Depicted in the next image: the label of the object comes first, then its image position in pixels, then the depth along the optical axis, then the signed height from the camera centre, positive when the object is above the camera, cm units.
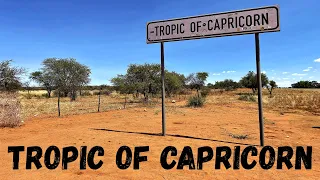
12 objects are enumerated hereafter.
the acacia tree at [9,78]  2084 +185
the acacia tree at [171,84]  3141 +172
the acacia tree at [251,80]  4943 +346
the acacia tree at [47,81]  3553 +269
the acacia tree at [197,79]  4816 +358
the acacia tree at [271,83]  4844 +264
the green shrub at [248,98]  2734 -31
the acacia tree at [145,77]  2605 +227
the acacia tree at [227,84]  7244 +374
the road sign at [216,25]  577 +199
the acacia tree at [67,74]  3331 +366
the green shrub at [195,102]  1880 -49
